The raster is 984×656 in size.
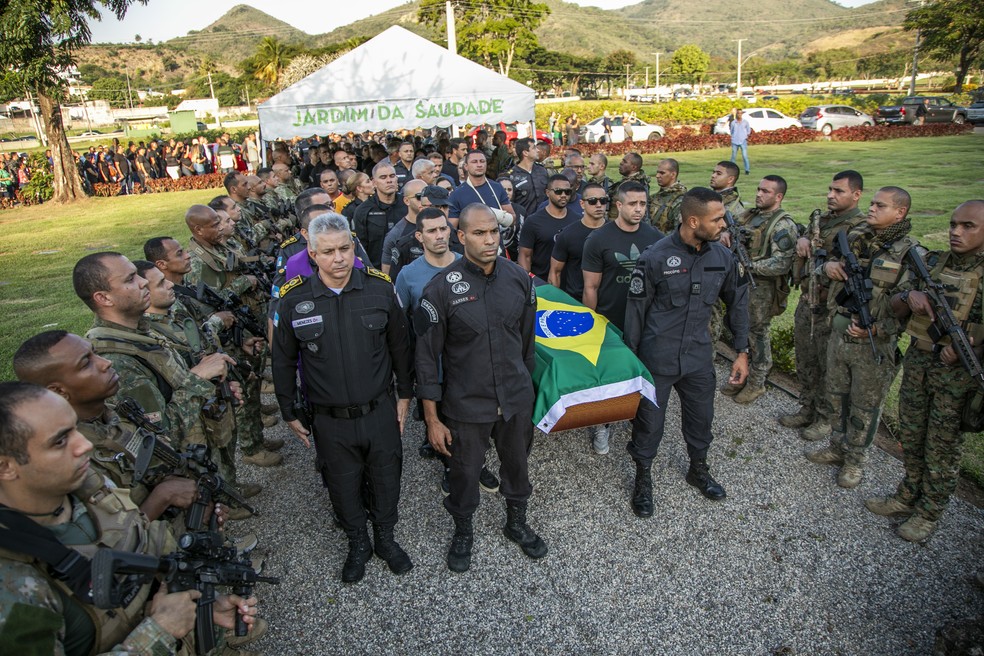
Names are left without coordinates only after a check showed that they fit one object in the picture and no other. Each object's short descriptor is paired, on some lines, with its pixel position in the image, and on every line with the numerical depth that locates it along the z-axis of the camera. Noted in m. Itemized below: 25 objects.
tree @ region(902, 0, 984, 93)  37.31
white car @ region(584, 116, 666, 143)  29.64
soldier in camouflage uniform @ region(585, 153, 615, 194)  8.31
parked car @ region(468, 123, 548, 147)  14.51
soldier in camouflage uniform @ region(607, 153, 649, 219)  8.13
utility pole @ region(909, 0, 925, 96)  41.71
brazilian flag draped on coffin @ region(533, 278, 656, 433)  3.90
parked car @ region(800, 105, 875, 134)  28.94
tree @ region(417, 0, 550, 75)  59.09
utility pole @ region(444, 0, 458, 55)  17.53
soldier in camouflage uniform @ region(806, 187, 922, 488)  3.98
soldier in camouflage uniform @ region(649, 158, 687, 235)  7.32
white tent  11.82
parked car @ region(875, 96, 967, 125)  29.48
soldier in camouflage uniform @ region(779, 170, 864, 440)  4.60
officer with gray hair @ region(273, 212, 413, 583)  3.20
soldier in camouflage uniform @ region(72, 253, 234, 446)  2.93
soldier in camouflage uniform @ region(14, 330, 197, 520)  2.33
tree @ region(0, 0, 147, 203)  15.00
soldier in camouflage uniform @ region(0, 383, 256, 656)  1.59
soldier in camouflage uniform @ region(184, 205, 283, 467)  4.73
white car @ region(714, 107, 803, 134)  29.52
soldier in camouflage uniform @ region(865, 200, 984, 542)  3.40
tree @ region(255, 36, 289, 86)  62.38
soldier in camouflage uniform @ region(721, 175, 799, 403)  5.18
